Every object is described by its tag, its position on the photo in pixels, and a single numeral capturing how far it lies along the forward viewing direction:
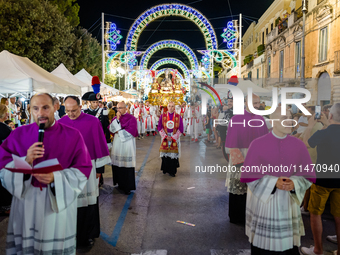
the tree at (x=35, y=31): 16.66
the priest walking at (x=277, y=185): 2.86
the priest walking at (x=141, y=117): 17.09
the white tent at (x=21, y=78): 7.48
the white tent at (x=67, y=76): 11.76
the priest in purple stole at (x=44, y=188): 2.51
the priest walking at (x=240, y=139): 4.29
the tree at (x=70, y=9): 25.00
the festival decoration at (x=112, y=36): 20.73
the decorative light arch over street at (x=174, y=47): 37.41
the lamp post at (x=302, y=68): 15.80
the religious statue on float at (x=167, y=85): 36.84
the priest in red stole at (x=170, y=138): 7.81
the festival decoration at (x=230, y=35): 19.70
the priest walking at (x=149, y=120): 18.09
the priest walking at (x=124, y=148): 6.25
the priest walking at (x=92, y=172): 3.90
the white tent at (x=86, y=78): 14.73
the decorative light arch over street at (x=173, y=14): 23.40
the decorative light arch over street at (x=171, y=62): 45.91
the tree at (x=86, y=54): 24.72
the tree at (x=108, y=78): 35.09
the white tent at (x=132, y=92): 22.25
